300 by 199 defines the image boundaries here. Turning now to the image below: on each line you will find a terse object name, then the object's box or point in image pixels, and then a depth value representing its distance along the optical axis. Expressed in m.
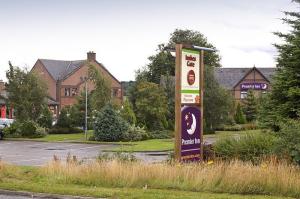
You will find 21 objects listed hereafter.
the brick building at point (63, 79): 88.88
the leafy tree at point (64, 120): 57.41
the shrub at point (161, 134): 47.88
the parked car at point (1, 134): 48.78
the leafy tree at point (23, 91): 50.47
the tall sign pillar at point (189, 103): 15.99
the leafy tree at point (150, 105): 49.91
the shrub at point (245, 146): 17.59
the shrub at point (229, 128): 59.67
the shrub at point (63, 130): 55.88
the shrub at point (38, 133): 50.31
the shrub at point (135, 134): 44.78
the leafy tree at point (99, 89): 47.78
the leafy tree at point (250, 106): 75.88
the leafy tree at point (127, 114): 48.72
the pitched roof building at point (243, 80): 98.15
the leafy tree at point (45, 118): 53.93
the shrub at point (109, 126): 44.66
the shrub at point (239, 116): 71.44
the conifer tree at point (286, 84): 23.31
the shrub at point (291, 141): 14.68
